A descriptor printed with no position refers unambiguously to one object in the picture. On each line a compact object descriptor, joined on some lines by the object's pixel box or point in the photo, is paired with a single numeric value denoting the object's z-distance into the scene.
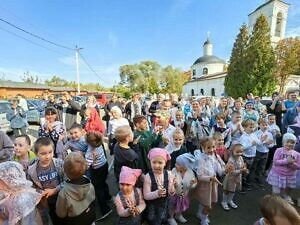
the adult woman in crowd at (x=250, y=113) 5.76
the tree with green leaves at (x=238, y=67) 34.59
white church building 47.56
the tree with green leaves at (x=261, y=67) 33.06
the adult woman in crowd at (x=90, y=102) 5.78
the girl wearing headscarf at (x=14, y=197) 1.85
